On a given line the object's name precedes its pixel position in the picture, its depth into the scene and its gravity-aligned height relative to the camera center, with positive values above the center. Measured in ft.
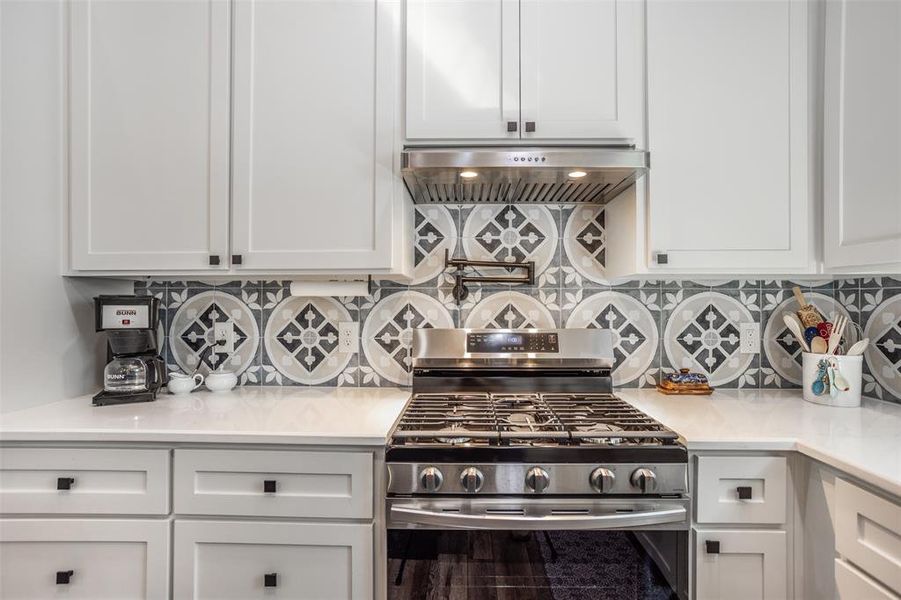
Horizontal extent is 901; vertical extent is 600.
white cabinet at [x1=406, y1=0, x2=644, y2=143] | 5.13 +2.51
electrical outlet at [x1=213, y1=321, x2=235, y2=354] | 6.46 -0.52
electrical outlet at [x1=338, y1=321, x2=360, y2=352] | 6.38 -0.53
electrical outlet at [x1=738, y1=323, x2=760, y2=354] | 6.20 -0.50
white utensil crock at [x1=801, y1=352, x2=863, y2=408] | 5.23 -0.92
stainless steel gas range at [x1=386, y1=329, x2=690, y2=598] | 3.86 -1.66
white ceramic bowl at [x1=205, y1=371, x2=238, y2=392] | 6.00 -1.09
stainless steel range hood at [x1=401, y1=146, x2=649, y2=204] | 4.71 +1.33
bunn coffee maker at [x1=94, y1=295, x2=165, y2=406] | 5.43 -0.59
